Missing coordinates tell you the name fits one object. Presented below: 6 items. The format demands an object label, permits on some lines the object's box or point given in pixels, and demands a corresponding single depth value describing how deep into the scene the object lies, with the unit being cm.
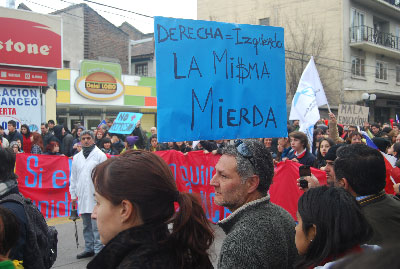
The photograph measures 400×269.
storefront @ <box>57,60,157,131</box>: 2138
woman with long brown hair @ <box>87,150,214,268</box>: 167
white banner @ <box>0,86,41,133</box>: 1508
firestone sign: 1512
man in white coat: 623
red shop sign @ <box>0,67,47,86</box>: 1504
